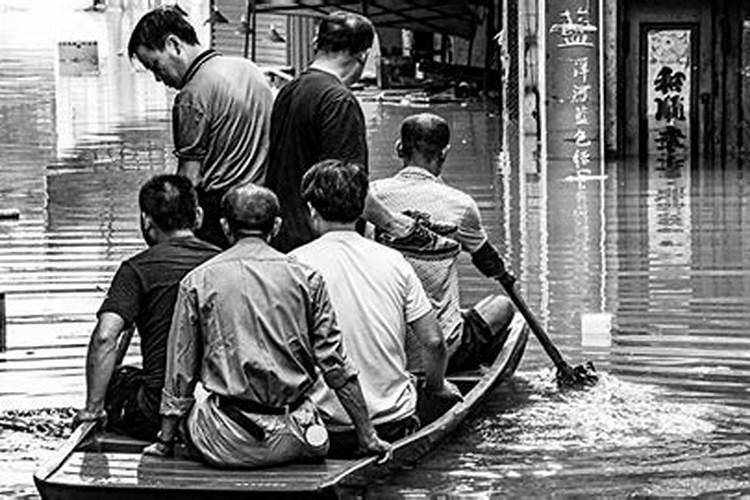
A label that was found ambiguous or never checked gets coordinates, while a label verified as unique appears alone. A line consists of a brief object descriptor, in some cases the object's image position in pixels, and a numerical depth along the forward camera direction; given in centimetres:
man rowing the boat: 1566
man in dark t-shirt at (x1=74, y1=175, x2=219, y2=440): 1317
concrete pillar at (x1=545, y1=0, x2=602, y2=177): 3779
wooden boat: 1210
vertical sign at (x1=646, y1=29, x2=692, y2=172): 3916
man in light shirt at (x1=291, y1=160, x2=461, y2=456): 1320
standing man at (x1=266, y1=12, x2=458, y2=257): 1506
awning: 5279
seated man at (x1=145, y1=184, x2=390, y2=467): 1243
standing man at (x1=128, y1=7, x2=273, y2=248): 1541
